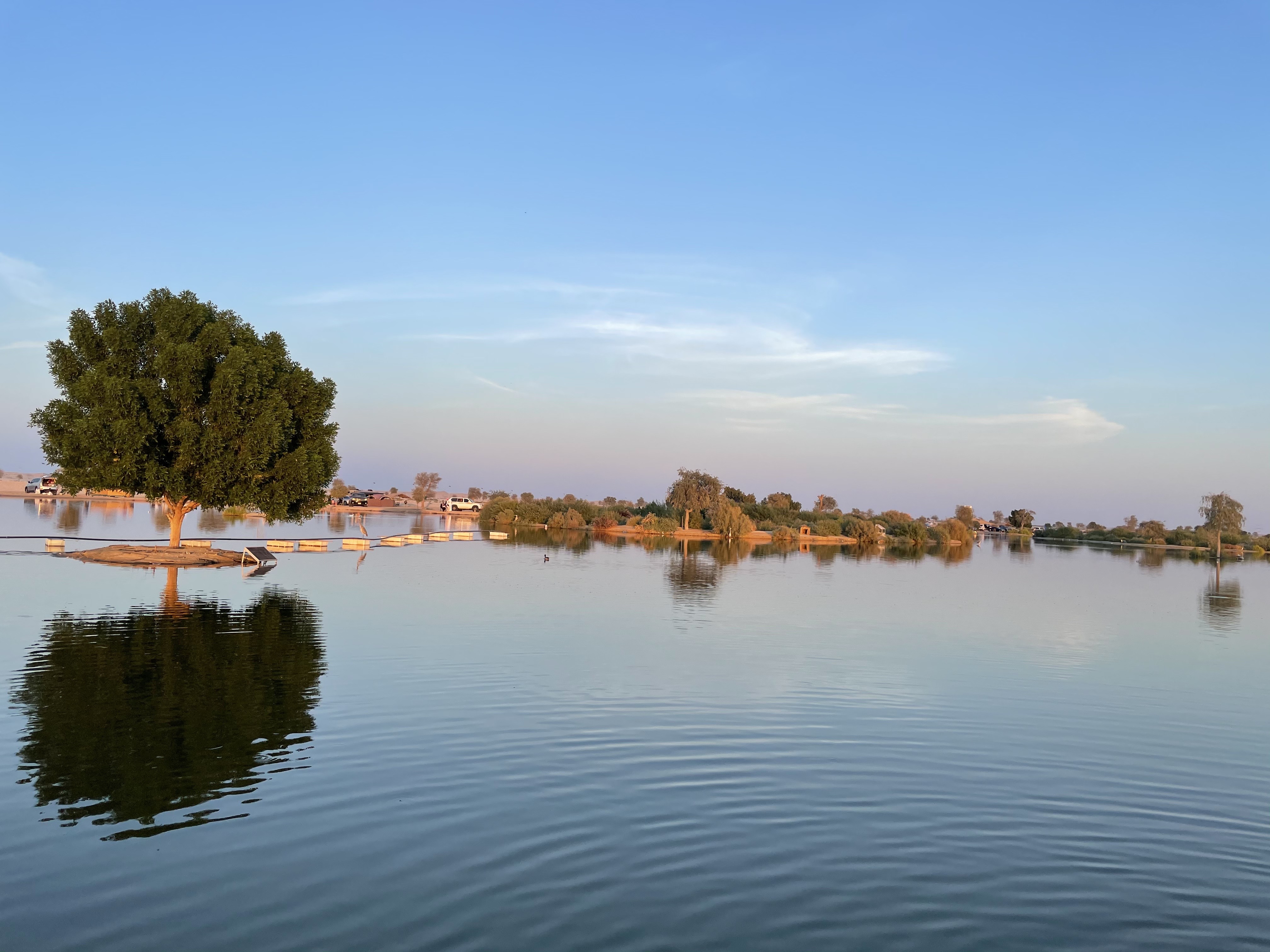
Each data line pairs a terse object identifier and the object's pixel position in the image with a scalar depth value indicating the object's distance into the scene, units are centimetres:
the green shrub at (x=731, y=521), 9156
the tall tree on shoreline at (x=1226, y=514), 12631
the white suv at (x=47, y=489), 9500
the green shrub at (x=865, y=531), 9525
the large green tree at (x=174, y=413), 3516
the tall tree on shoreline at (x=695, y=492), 9988
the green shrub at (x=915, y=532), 10619
